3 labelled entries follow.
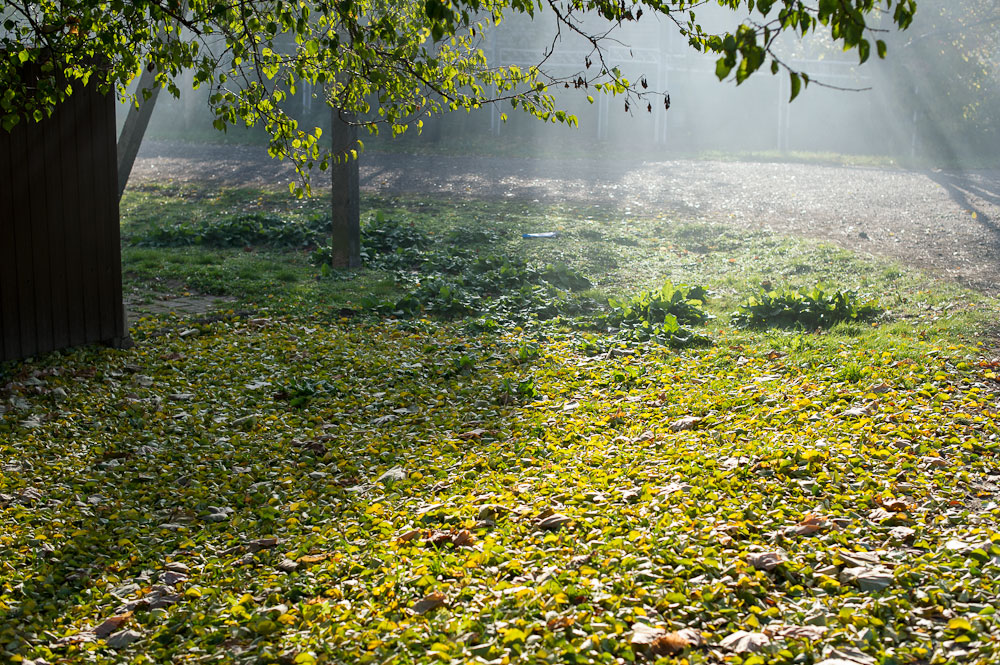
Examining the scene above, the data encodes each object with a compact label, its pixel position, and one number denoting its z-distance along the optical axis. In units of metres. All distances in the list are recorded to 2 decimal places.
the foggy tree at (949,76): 29.30
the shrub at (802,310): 9.09
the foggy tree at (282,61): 5.29
